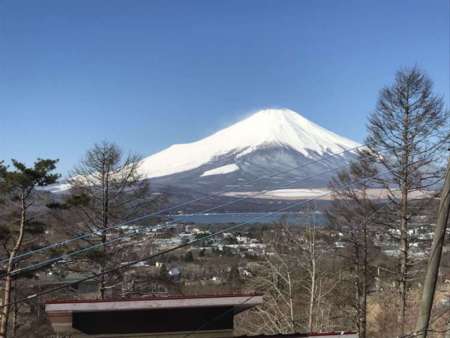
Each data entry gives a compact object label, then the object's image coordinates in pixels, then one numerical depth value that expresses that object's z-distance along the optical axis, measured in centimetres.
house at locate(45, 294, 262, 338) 863
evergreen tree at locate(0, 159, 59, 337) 2280
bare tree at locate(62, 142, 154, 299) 2492
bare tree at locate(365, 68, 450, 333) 2114
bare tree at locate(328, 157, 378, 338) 2353
